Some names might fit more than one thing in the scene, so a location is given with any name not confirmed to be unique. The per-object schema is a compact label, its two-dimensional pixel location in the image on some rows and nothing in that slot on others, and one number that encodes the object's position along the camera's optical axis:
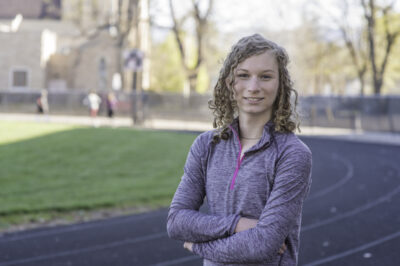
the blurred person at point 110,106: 28.61
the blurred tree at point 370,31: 36.28
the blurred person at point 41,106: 30.56
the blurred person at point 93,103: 27.04
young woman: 2.33
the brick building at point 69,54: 51.91
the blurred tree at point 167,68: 56.56
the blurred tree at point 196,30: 41.31
